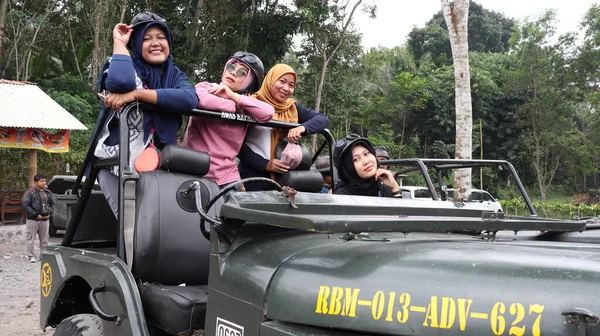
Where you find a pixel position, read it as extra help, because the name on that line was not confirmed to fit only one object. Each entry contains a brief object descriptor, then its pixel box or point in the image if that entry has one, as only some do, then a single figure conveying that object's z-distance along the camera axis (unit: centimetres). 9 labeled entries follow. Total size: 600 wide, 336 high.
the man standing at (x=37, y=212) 1023
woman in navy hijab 280
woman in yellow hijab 350
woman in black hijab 337
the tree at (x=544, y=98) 2681
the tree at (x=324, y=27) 2127
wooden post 1330
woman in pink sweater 315
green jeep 151
